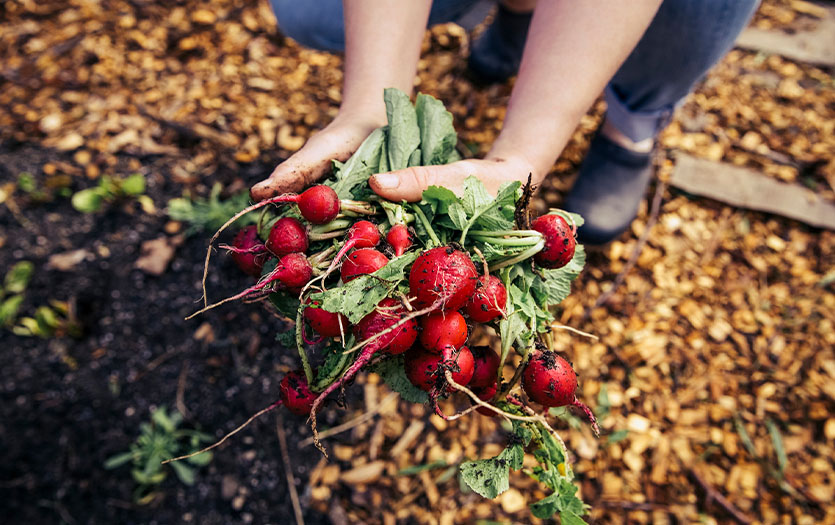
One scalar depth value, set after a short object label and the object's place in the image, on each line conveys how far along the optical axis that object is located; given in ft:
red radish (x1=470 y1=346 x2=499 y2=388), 1.42
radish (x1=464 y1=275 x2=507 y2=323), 1.36
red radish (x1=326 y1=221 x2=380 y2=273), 1.38
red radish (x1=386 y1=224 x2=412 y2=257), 1.40
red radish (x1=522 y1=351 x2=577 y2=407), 1.35
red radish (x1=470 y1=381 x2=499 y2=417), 1.47
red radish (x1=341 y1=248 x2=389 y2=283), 1.35
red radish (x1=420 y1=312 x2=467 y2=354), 1.33
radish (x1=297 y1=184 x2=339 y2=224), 1.37
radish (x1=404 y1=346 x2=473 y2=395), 1.31
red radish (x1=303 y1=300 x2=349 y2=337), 1.35
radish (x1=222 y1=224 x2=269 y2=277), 1.49
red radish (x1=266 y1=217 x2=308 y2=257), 1.41
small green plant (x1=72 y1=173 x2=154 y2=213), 2.10
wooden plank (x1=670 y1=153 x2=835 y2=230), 2.21
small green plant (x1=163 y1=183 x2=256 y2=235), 2.02
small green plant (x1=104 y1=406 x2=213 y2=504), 1.77
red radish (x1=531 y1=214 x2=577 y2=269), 1.39
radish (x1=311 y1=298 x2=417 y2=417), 1.32
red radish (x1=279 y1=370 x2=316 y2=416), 1.41
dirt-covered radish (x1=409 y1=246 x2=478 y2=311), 1.28
